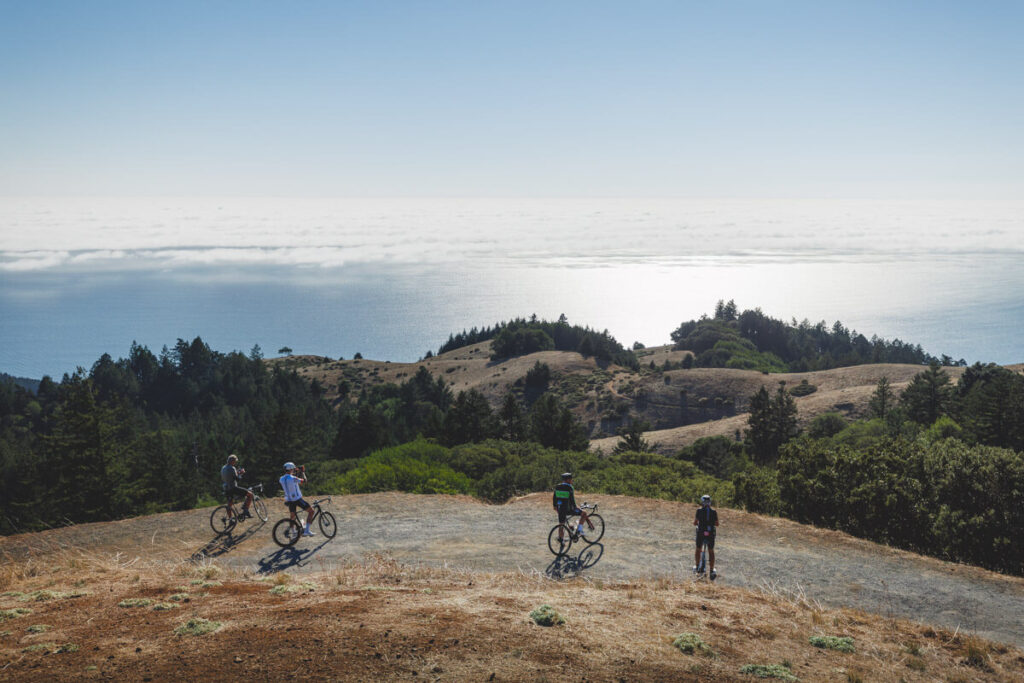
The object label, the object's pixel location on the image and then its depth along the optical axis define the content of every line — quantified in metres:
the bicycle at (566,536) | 17.92
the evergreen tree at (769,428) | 73.38
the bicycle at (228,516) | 20.14
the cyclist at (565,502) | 17.61
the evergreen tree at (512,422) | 70.69
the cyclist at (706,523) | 16.27
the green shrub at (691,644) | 10.84
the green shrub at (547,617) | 11.53
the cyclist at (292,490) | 17.95
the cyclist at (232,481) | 19.50
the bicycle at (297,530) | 18.58
